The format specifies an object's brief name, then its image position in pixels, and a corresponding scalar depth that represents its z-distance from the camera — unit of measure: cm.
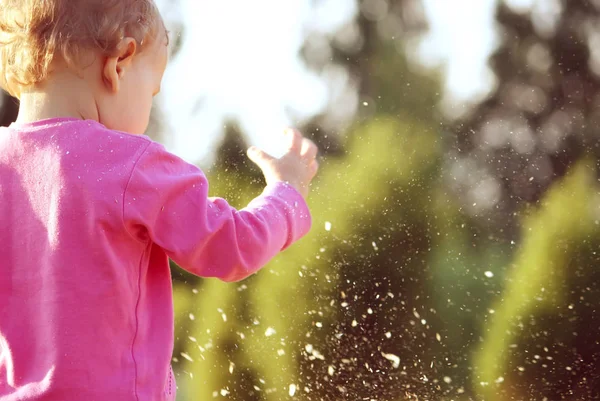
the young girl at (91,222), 219
